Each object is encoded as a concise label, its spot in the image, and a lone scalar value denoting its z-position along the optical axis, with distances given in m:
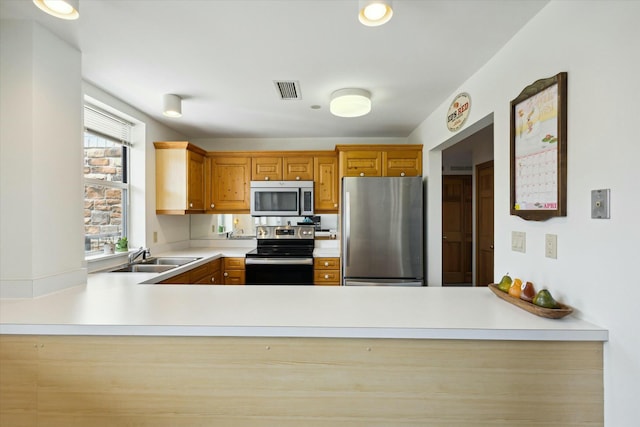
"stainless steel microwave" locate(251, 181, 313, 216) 3.79
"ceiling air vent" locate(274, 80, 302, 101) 2.31
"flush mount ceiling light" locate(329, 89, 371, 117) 2.44
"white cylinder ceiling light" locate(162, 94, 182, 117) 2.54
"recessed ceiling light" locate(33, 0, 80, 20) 1.28
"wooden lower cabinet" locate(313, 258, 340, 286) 3.57
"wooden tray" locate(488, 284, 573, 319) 1.18
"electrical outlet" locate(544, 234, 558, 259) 1.35
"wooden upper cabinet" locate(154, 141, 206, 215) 3.34
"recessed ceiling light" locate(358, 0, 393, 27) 1.23
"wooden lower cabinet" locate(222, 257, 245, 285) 3.54
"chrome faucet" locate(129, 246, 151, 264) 2.80
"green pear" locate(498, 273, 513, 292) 1.53
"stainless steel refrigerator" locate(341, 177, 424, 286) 3.14
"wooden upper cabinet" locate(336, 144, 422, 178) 3.45
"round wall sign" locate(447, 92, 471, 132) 2.24
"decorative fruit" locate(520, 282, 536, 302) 1.38
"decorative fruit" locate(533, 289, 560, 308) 1.24
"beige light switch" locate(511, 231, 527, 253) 1.58
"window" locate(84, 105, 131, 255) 2.61
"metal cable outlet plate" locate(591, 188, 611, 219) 1.09
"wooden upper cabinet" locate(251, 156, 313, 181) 3.84
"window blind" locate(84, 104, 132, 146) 2.52
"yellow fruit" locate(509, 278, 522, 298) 1.43
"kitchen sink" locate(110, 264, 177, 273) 2.74
